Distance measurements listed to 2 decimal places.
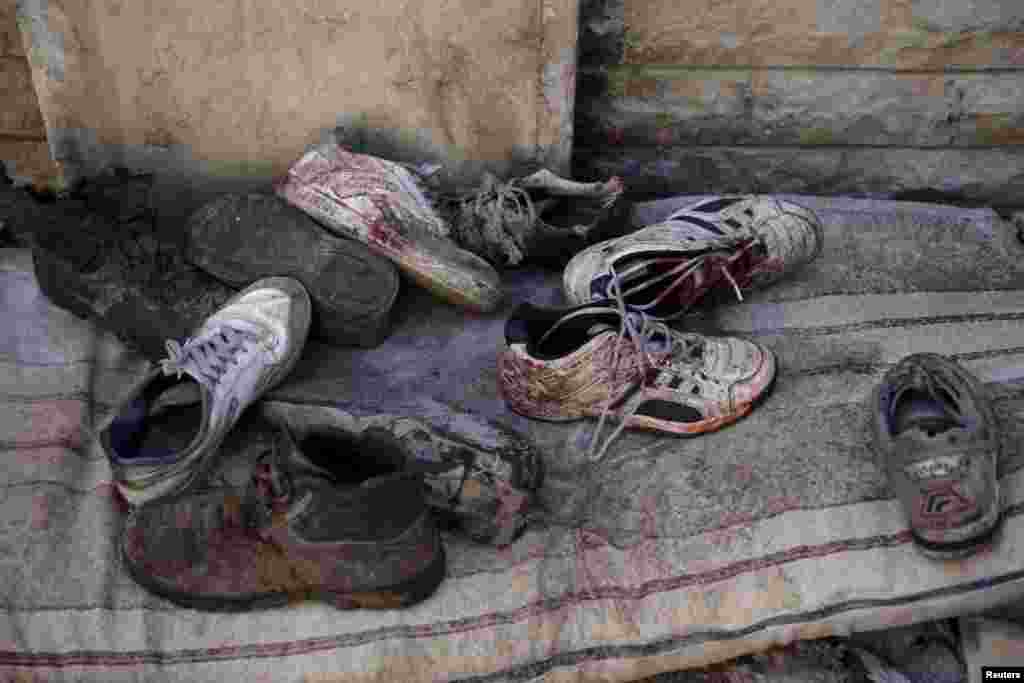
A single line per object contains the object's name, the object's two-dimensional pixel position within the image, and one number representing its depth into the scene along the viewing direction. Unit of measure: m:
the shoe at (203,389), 1.74
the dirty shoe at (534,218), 2.25
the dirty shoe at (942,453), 1.59
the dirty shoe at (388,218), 2.15
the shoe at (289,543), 1.54
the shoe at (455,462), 1.67
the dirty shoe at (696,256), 2.09
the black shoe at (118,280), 2.10
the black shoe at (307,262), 2.10
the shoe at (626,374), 1.89
